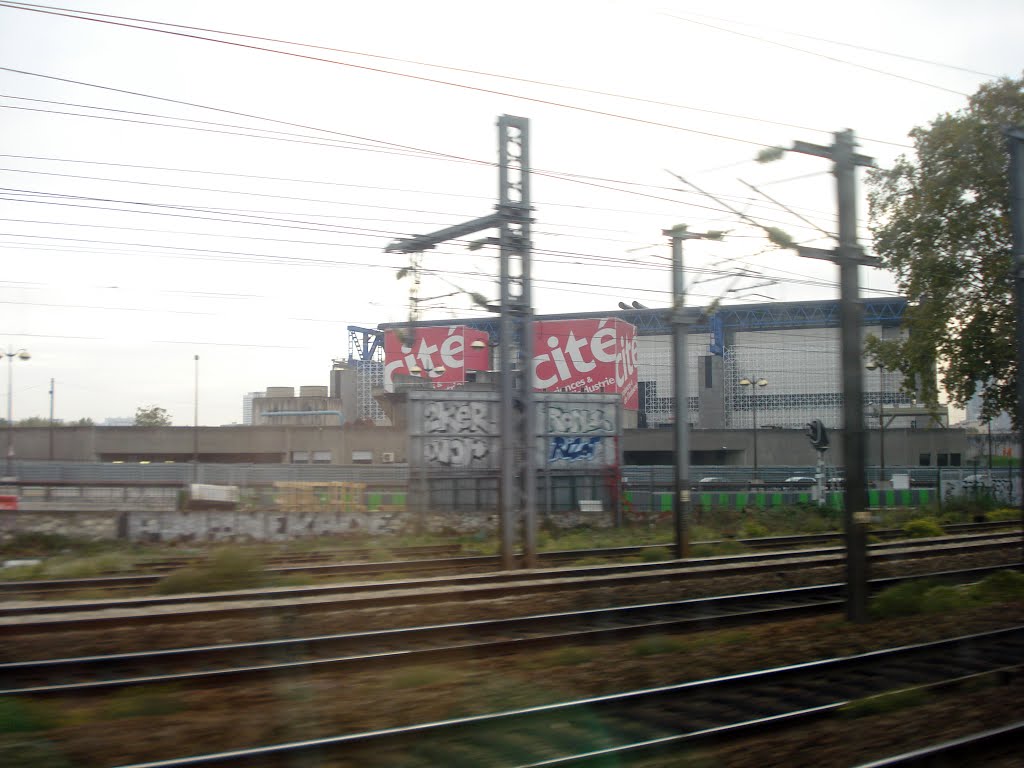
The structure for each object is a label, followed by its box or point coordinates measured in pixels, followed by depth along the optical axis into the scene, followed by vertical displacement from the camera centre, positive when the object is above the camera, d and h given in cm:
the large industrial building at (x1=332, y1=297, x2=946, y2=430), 6156 +508
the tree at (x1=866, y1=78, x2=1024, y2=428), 3234 +707
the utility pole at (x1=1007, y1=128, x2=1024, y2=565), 1496 +396
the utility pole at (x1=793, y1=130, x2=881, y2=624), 1186 +97
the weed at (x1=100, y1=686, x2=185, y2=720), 761 -238
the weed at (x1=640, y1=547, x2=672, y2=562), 2028 -286
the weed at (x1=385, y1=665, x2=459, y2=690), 874 -247
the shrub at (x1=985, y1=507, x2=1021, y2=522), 3253 -329
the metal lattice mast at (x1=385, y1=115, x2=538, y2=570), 1875 +265
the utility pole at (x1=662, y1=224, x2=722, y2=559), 1995 +82
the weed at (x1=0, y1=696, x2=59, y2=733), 702 -229
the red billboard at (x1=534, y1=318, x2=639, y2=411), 6119 +572
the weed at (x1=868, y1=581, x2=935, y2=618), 1286 -257
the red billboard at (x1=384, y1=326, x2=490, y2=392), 6316 +621
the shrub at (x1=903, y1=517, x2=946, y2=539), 2669 -304
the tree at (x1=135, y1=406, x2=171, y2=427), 9012 +269
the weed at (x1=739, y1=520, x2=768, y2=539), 2758 -315
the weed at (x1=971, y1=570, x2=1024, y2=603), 1416 -269
